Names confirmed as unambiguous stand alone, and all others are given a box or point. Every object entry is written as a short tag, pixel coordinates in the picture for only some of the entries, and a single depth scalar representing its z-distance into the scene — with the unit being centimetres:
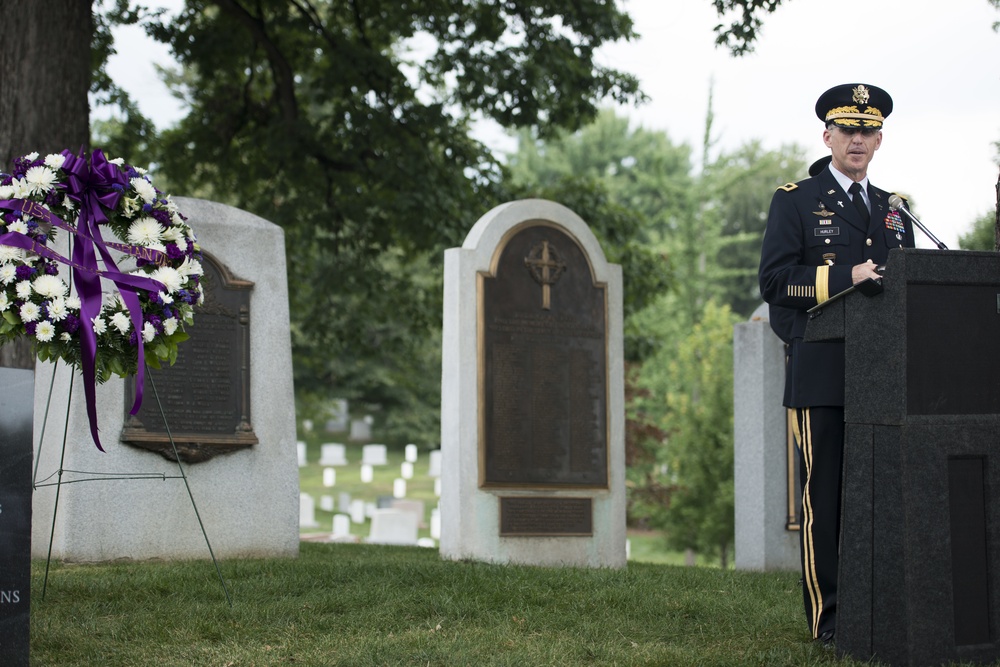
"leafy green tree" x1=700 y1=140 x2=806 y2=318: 4644
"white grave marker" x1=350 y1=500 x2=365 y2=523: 2923
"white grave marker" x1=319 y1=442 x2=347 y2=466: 3809
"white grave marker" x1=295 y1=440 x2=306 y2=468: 3771
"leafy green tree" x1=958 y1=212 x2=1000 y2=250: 2324
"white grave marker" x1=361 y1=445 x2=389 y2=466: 3719
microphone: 533
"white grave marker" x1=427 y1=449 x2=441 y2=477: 3538
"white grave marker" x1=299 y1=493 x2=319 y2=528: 2575
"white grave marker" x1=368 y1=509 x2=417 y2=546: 2256
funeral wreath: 559
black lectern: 454
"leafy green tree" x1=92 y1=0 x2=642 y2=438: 1559
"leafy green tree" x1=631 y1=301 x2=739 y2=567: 2097
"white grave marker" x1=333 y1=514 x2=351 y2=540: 2588
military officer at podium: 508
